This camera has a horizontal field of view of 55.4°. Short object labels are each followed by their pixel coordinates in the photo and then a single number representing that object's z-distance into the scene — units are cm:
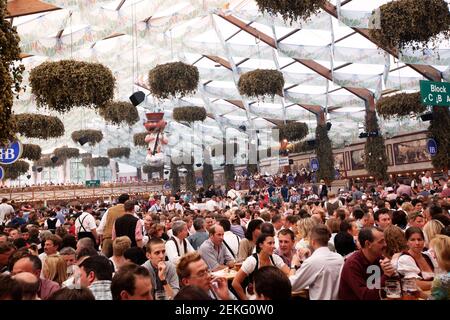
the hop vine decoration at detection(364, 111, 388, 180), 1723
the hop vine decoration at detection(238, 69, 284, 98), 1197
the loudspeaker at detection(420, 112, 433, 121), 1476
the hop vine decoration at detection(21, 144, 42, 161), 1720
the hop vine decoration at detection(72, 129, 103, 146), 1986
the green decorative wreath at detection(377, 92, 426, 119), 1308
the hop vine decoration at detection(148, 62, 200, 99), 1084
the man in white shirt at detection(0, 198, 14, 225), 1141
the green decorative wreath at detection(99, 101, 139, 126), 1326
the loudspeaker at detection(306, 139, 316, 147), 1994
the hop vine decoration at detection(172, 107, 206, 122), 1708
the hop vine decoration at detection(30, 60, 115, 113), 738
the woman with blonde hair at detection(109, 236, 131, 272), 471
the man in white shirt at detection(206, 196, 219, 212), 1284
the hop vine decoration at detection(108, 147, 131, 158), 2898
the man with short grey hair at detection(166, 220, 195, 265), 535
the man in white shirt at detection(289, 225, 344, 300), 341
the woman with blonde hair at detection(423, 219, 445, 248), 498
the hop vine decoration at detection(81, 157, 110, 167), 3544
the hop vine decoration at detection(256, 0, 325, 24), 685
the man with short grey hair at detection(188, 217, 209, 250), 651
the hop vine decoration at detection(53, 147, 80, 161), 2706
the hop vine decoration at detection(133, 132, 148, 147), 2283
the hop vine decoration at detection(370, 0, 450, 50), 725
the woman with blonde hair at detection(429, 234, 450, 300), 345
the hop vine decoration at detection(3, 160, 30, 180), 2164
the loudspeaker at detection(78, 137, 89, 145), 1966
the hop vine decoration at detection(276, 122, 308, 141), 1939
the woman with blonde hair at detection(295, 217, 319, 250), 590
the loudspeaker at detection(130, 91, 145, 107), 1091
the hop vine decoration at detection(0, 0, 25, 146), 426
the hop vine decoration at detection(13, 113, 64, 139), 1227
